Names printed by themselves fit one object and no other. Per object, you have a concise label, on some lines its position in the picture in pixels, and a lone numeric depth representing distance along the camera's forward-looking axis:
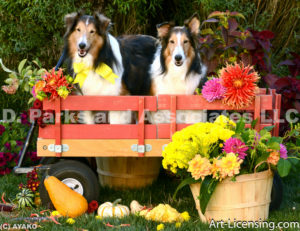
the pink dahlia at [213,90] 5.59
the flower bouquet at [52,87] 5.49
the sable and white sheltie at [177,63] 6.33
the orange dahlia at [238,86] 5.53
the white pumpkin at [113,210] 5.53
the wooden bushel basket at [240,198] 5.02
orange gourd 5.50
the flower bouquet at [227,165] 4.94
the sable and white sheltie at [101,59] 6.14
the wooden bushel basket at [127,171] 6.98
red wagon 5.66
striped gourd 6.03
